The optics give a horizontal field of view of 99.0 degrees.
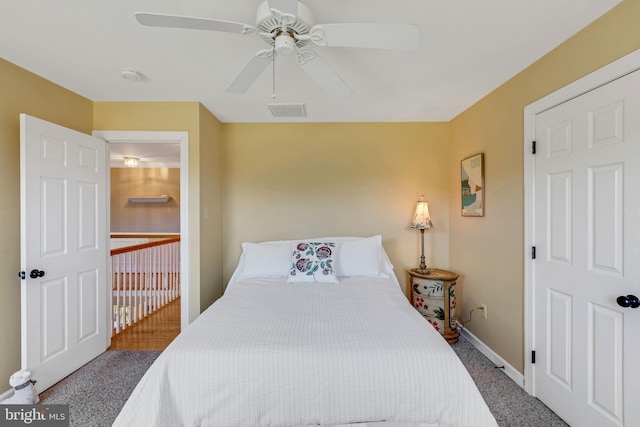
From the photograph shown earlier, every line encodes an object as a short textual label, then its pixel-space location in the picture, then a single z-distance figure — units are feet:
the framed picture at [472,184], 8.44
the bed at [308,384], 4.10
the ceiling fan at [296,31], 3.63
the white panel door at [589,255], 4.48
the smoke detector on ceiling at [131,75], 6.70
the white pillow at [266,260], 8.69
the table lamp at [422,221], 9.55
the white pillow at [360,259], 8.70
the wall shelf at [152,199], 17.60
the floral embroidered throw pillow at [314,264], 8.09
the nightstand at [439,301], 8.79
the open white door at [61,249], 6.30
